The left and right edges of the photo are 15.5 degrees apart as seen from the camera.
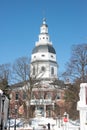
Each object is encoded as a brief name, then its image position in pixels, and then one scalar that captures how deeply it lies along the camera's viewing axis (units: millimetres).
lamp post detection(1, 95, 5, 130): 35575
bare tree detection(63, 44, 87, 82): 47969
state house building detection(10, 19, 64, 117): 77438
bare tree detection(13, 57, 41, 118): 64062
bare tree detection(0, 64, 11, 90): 63303
